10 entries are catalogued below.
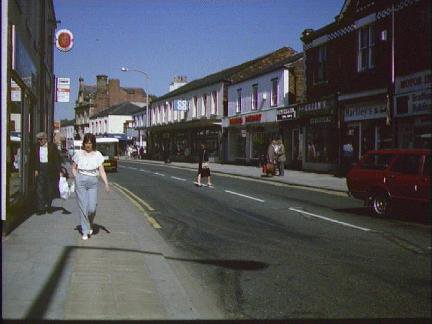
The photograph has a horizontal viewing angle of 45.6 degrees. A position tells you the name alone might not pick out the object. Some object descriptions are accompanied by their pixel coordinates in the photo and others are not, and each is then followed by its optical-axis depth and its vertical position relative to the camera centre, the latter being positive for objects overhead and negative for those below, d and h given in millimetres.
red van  10961 -590
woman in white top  8727 -456
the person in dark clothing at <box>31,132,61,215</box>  11445 -380
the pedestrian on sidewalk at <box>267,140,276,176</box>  25953 -354
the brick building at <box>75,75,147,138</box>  96938 +10805
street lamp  53438 +8690
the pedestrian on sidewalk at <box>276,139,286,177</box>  25959 -148
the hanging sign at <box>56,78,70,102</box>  19938 +2474
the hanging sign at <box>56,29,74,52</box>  19797 +4384
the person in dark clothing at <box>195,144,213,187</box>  20641 -473
